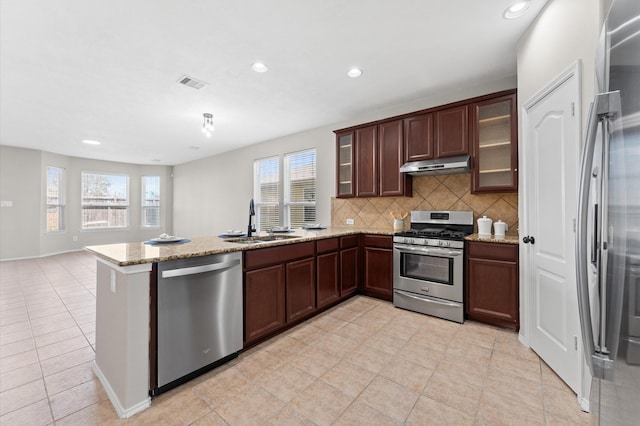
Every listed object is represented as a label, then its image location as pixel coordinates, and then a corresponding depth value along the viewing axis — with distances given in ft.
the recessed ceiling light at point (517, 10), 6.76
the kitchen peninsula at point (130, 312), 5.29
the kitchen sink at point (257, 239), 8.85
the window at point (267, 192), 19.34
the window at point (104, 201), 26.19
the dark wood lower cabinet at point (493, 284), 8.52
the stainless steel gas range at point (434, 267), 9.48
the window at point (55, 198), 23.16
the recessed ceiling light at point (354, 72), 9.90
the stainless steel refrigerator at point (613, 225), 2.28
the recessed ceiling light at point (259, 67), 9.43
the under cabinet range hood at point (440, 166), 10.17
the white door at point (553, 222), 5.89
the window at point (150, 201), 29.66
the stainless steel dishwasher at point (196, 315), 5.79
